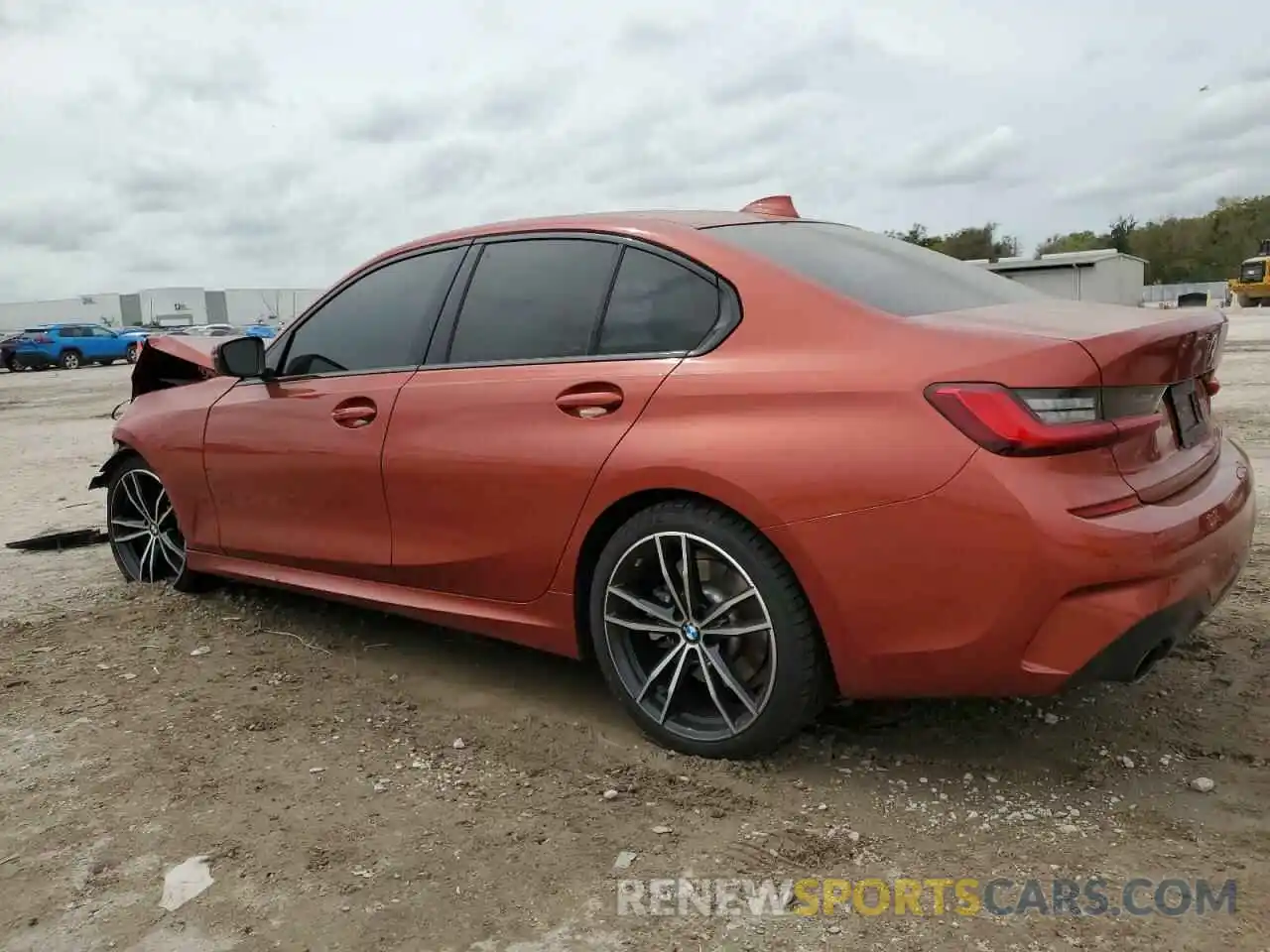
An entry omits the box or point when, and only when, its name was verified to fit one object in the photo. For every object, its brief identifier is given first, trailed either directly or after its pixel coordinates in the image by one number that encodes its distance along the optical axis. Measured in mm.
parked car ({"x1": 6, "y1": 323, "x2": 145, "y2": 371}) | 32906
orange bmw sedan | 2447
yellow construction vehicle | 42031
